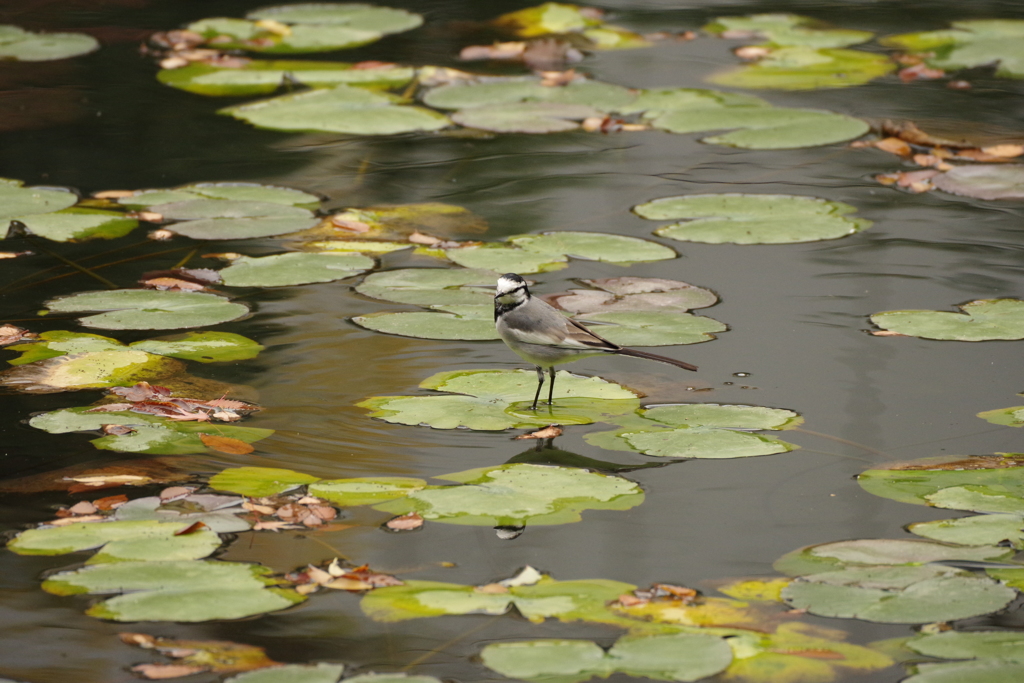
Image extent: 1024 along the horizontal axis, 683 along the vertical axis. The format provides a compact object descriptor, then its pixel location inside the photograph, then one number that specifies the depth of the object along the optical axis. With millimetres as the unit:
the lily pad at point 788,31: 21203
